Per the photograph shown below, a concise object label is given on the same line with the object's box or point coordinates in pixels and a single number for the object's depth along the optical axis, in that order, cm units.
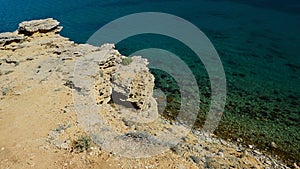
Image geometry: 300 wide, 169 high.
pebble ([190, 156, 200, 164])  1426
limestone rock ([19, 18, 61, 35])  2469
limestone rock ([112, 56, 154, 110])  2012
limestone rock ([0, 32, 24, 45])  2341
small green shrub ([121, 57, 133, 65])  2374
